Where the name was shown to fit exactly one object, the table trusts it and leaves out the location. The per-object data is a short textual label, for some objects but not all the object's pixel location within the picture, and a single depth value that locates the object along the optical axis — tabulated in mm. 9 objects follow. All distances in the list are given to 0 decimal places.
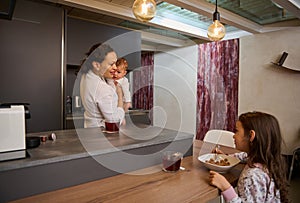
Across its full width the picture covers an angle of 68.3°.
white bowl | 1140
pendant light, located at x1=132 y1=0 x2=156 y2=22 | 1316
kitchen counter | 814
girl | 1000
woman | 1470
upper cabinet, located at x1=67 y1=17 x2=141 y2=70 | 2623
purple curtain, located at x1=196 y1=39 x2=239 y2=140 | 3318
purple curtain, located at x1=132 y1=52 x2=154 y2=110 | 3857
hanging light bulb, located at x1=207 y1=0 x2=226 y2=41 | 1668
